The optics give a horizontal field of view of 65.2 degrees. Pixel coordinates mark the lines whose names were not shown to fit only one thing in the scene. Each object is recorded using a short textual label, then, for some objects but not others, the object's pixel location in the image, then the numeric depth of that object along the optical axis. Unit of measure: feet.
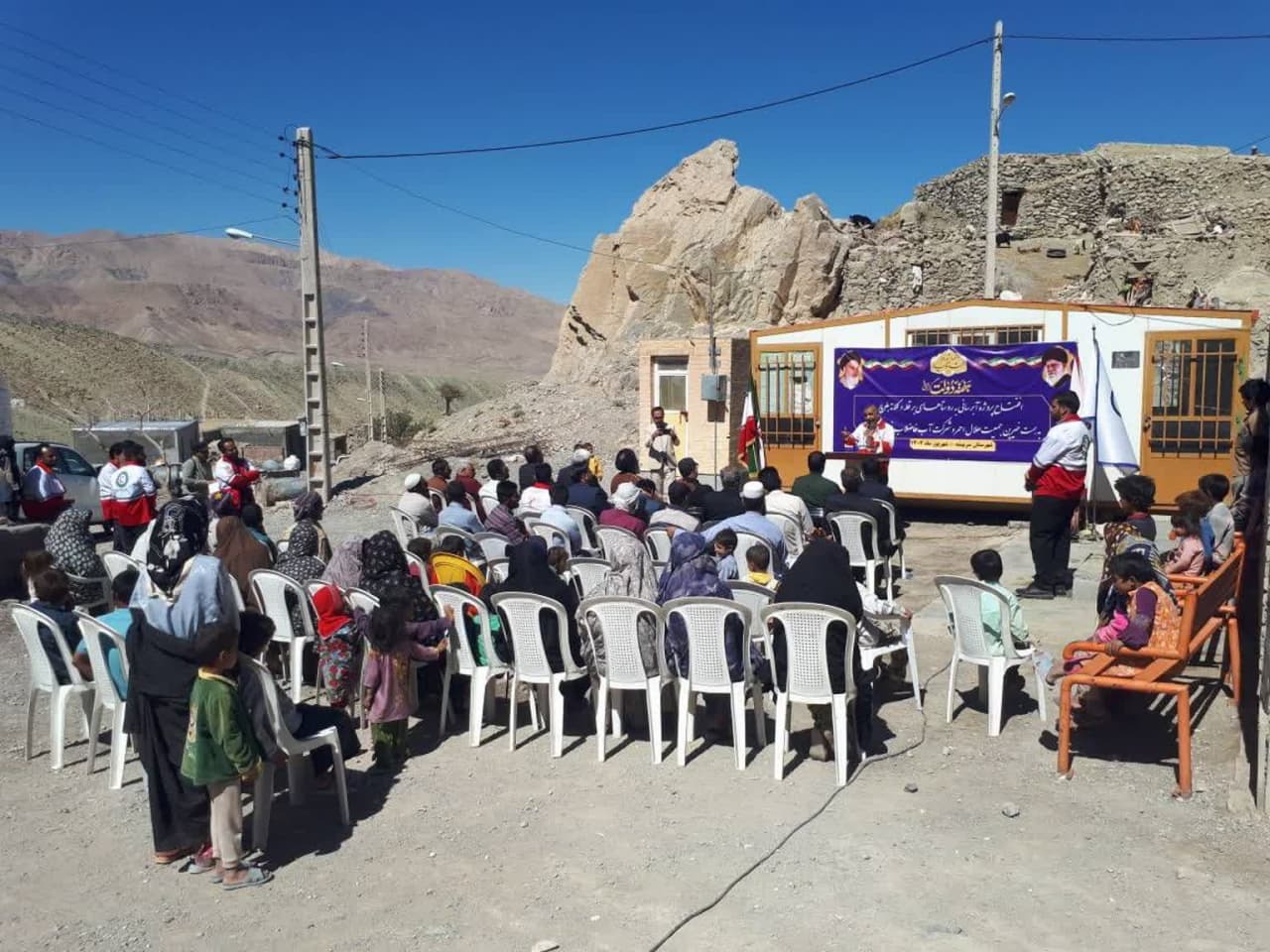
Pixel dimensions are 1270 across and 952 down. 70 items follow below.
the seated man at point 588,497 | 30.07
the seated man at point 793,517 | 26.94
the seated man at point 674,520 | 25.82
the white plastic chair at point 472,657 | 18.19
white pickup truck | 44.88
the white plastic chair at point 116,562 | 22.75
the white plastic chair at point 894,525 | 27.17
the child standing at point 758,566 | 19.48
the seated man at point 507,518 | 26.03
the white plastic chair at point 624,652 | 16.87
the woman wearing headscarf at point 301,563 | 20.84
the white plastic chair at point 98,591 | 24.21
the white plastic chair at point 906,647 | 18.47
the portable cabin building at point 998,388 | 35.65
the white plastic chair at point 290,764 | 13.67
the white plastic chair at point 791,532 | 26.76
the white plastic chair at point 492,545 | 25.45
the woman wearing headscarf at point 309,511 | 22.97
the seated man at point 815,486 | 29.48
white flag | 36.40
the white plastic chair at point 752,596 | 18.66
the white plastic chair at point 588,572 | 22.12
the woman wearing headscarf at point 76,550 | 24.35
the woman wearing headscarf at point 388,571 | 17.70
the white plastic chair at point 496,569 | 23.94
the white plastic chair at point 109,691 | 16.58
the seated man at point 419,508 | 29.60
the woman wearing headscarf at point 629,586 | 17.17
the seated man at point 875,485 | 28.07
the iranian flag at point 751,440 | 44.60
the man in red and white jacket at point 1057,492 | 26.21
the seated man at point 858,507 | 26.96
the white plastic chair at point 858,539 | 26.58
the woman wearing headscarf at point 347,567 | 19.97
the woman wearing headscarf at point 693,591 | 16.44
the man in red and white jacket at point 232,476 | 32.76
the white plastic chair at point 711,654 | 16.26
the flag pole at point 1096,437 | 36.50
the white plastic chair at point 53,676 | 17.39
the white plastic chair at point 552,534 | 26.32
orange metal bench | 14.87
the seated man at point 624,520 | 25.85
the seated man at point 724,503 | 26.86
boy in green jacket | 12.84
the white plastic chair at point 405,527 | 29.71
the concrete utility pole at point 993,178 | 60.00
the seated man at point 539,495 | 29.78
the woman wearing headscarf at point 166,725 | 13.53
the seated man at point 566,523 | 26.45
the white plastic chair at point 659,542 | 25.40
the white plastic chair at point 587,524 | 28.48
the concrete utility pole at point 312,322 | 55.47
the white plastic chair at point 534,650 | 17.42
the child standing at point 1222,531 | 20.29
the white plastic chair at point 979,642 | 17.57
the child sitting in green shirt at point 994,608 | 17.58
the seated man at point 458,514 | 26.99
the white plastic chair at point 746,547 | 22.75
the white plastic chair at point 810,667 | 15.57
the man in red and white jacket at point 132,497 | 32.30
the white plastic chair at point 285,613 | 20.48
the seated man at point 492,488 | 31.65
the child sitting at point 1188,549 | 20.24
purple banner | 37.99
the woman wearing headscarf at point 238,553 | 21.36
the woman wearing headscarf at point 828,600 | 15.72
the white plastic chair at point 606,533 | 24.93
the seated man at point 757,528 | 22.98
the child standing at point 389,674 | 16.56
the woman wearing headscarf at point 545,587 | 17.67
